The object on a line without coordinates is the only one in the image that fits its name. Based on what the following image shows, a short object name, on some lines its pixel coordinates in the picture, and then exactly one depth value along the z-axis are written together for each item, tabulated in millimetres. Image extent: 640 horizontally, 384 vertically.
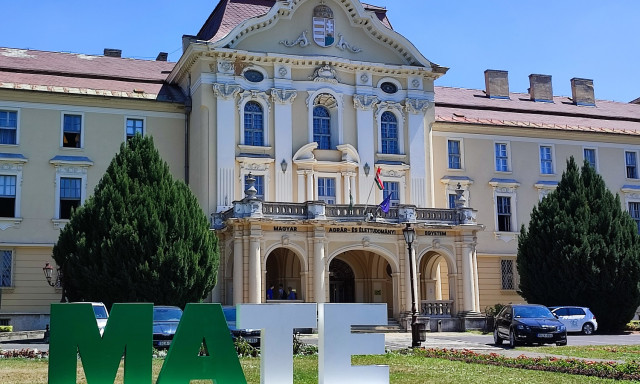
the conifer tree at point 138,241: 33406
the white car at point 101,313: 25875
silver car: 37281
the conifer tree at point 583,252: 40375
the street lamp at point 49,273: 34094
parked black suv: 29375
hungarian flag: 40462
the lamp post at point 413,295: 28609
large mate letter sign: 12984
